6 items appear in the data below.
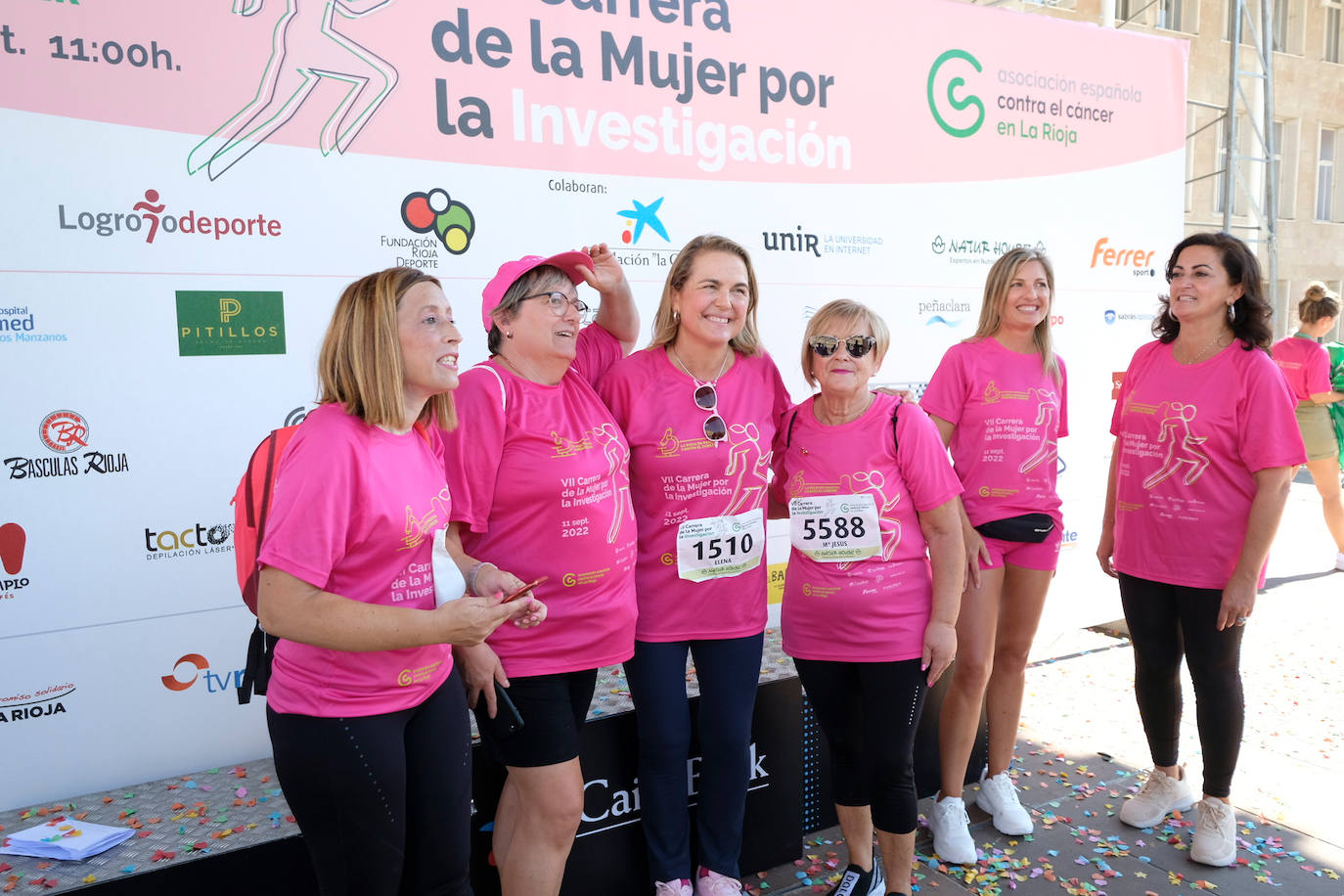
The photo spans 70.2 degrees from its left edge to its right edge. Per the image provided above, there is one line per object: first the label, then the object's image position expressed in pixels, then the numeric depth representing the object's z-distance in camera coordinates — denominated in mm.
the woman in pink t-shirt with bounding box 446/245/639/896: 1967
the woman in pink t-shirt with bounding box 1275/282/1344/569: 6094
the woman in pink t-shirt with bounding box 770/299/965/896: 2270
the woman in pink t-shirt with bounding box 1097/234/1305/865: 2574
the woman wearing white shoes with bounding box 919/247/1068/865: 2754
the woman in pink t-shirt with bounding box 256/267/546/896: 1488
